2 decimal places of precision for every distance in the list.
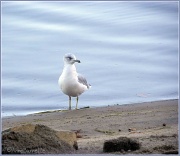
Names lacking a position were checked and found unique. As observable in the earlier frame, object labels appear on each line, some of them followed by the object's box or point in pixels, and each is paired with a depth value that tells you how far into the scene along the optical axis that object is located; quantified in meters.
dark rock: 12.05
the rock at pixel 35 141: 11.86
